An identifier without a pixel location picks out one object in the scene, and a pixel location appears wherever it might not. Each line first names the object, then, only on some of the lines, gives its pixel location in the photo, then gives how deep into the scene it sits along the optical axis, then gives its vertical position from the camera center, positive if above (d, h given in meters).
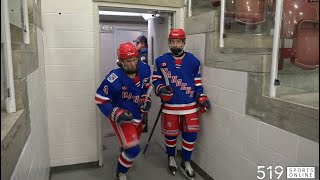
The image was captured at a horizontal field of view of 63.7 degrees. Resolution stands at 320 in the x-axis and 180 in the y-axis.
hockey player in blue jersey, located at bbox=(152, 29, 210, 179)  2.53 -0.34
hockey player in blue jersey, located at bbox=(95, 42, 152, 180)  2.26 -0.42
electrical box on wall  5.35 +0.54
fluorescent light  4.96 +0.77
